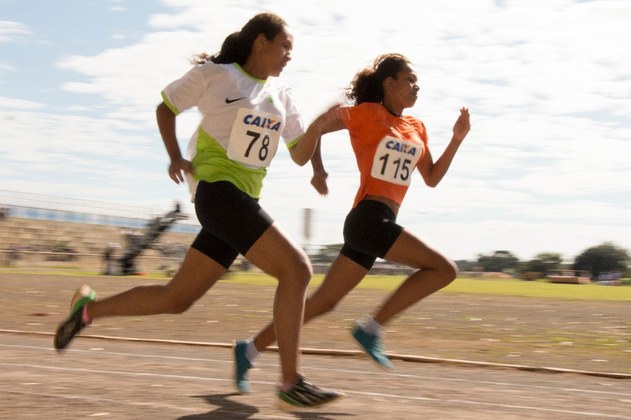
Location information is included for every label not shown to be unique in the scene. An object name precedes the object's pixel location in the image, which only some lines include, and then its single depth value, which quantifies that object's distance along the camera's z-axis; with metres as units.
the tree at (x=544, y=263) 57.06
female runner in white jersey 5.02
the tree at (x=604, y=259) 75.12
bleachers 47.88
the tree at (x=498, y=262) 59.75
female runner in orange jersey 6.07
